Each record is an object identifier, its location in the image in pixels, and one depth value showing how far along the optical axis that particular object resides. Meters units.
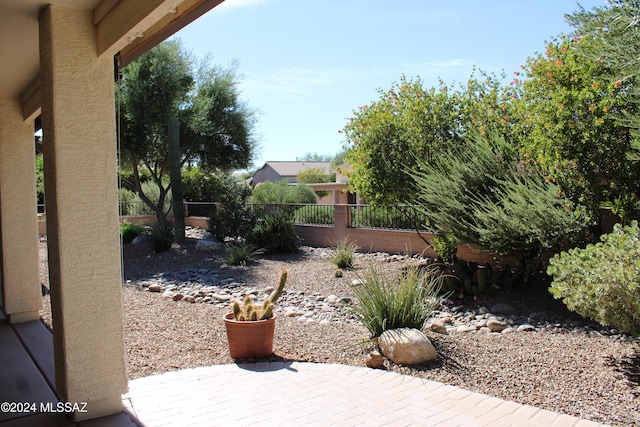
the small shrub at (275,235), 14.19
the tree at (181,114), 14.83
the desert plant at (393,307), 5.62
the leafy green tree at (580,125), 7.20
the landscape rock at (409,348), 5.14
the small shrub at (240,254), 12.40
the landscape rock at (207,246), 14.15
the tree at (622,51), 6.71
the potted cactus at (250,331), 5.14
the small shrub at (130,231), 15.68
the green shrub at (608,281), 4.38
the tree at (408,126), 10.61
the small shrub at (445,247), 10.49
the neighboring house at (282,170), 56.30
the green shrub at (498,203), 7.69
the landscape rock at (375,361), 5.16
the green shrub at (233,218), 15.29
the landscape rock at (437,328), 6.62
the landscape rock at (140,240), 15.03
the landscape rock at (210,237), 14.93
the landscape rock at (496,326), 7.13
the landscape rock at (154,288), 9.52
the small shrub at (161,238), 13.98
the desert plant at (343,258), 11.80
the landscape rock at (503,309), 7.98
